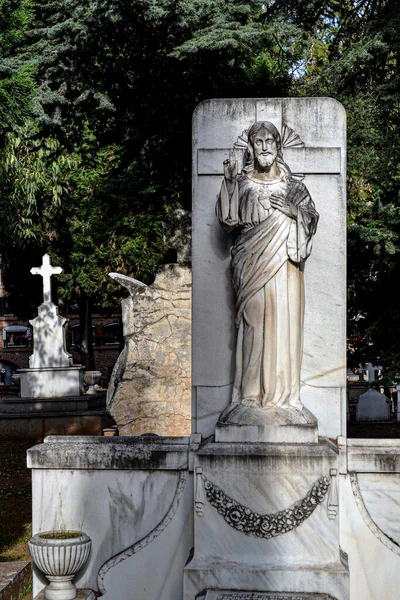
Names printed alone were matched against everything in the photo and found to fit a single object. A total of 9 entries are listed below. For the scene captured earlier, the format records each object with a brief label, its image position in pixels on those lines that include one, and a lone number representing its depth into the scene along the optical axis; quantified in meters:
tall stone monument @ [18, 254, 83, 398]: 22.31
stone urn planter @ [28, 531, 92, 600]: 6.50
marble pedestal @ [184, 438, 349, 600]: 6.41
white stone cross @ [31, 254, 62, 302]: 23.34
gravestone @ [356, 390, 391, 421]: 21.58
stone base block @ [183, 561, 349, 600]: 6.34
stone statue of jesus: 6.66
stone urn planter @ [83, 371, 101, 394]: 25.80
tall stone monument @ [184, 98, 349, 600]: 6.44
